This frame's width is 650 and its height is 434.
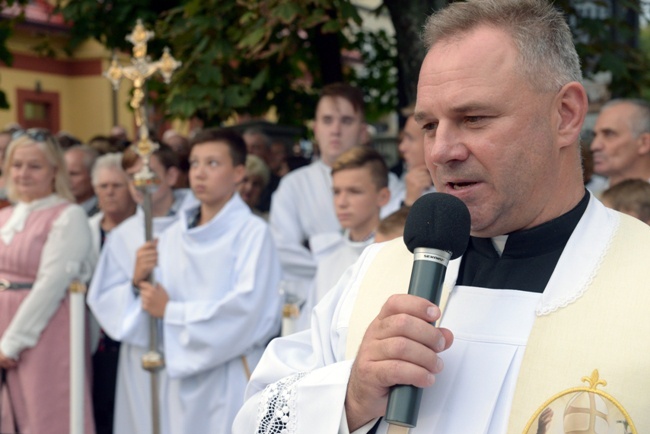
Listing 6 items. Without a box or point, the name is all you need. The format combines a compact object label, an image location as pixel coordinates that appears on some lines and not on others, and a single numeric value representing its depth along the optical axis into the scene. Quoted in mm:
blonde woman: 6055
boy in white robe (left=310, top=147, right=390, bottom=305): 5191
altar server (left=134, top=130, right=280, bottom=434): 5340
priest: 1897
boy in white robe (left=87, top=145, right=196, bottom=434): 5703
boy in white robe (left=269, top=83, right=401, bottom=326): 6309
